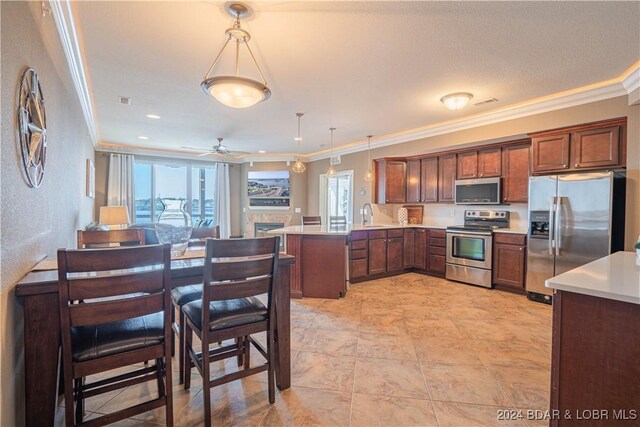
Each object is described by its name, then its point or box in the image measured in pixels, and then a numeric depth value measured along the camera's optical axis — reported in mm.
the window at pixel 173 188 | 7613
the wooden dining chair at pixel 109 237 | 2430
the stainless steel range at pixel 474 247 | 4680
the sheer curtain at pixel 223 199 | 8406
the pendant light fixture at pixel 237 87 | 2014
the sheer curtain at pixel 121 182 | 6891
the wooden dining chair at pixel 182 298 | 2098
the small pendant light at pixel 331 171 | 5458
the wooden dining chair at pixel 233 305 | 1682
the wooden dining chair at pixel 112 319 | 1337
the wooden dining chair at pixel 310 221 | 5786
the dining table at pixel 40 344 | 1357
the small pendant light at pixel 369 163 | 5926
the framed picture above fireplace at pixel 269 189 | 8227
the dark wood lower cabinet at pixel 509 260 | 4297
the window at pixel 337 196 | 7230
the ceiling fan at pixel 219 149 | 5957
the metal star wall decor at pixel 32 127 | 1454
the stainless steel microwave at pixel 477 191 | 4848
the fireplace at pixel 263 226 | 8406
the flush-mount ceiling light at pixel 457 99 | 3621
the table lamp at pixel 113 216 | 4656
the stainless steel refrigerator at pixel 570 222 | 3400
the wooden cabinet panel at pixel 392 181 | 6199
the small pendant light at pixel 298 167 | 5070
